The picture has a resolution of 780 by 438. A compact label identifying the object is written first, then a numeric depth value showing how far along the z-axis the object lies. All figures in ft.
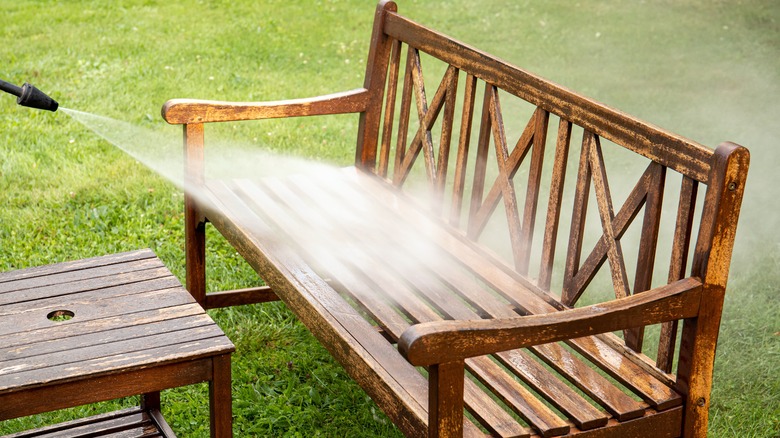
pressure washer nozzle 8.72
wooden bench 8.18
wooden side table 8.49
